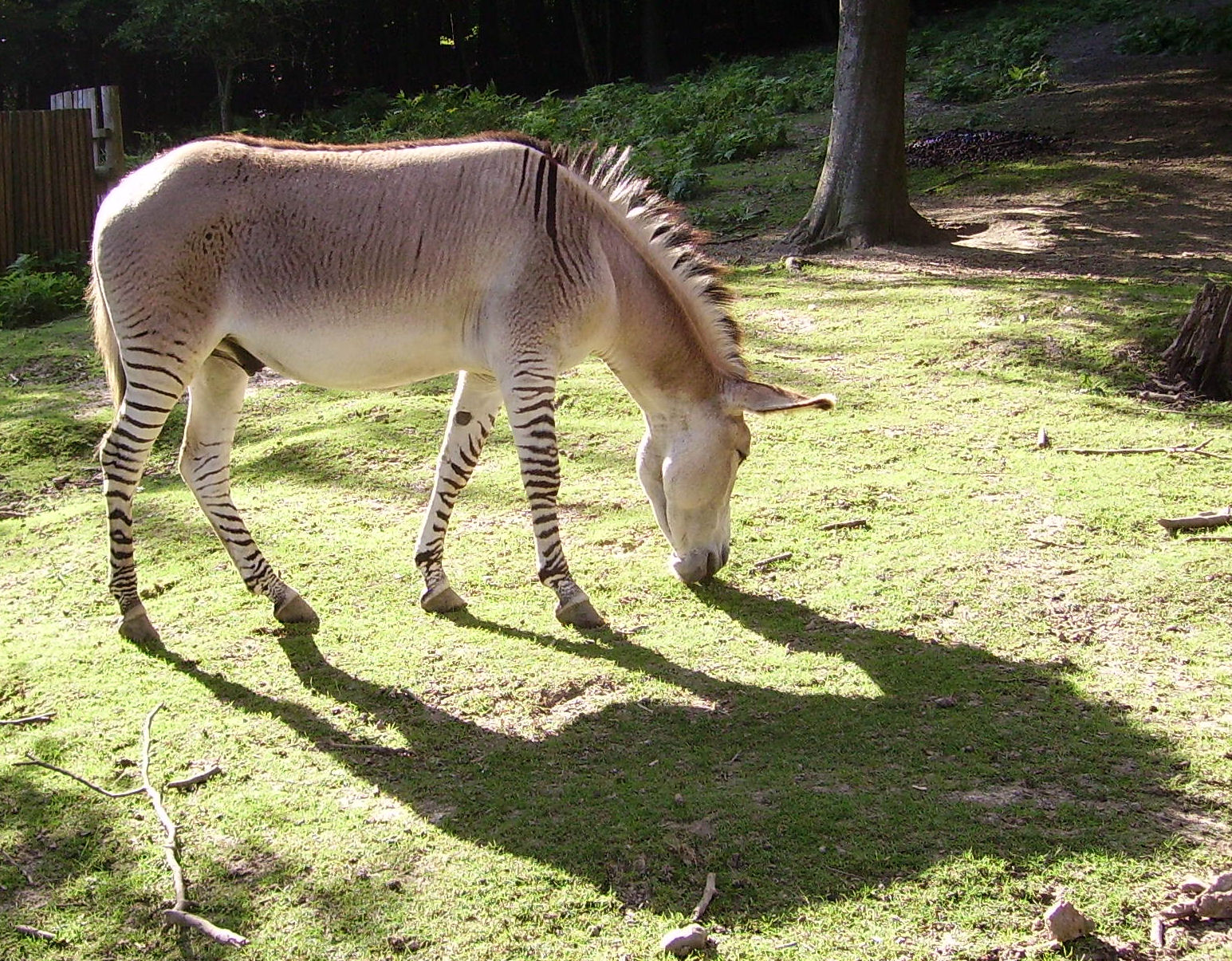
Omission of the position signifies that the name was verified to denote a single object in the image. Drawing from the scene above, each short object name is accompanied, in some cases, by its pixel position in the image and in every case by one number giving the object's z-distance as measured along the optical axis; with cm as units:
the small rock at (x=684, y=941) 348
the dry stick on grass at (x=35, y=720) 496
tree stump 865
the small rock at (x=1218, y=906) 347
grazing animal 561
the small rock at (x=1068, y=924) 344
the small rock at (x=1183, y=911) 351
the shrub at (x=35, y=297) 1407
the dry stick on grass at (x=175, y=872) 362
